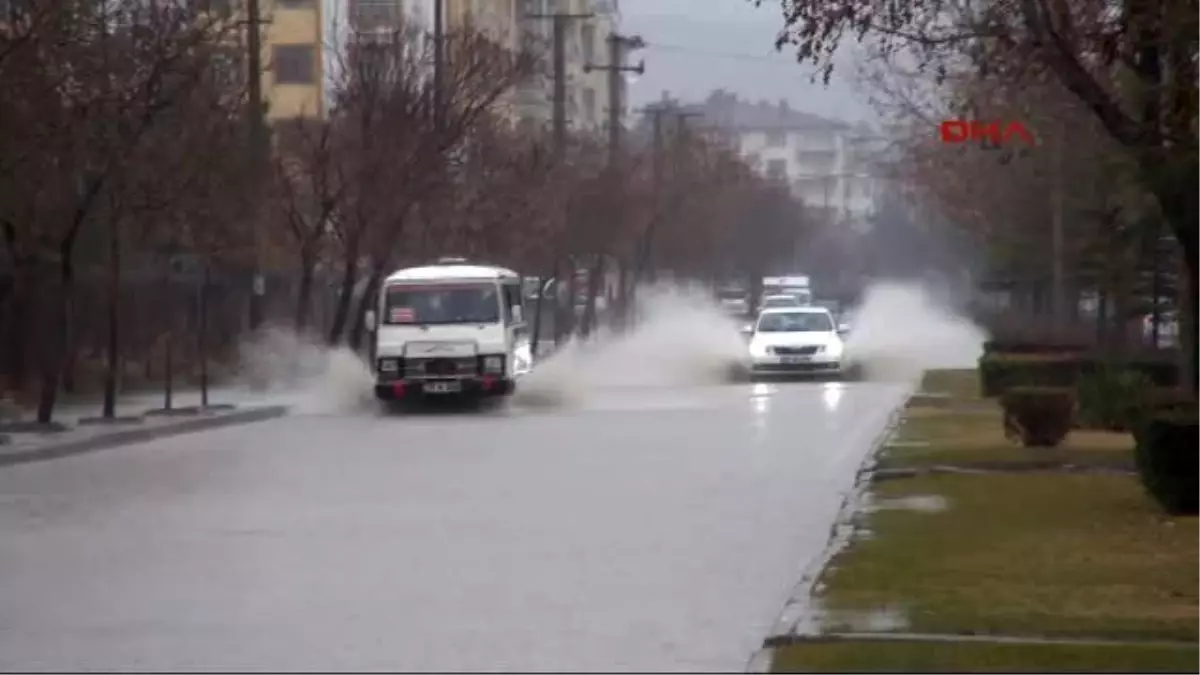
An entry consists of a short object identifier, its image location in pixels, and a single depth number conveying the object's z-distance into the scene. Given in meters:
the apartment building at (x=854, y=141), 88.94
